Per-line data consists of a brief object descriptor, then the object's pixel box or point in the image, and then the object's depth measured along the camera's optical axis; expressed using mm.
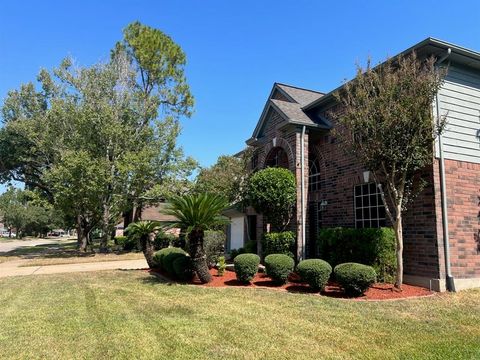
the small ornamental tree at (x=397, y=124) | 8805
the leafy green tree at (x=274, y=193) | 12828
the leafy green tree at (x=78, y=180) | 20734
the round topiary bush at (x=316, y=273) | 8773
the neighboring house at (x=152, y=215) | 40431
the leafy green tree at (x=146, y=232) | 12695
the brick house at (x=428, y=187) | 9399
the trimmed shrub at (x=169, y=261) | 11312
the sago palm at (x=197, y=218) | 10078
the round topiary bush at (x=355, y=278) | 8258
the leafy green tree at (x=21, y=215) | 65000
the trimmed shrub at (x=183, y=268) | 10680
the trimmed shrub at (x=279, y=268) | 9680
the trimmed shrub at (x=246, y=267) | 9945
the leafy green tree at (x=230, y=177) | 20484
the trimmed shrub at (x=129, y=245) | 26875
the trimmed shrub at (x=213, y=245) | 13359
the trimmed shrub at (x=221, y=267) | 11406
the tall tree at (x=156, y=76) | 25016
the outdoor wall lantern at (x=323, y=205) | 13106
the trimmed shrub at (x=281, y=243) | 12648
